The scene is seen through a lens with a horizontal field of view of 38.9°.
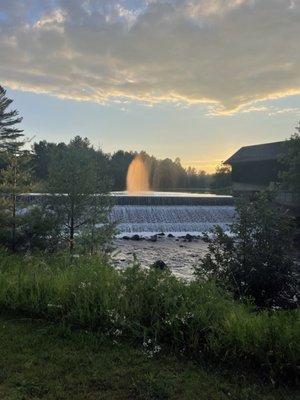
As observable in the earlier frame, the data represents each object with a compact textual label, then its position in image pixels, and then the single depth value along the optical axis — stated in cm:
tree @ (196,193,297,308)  720
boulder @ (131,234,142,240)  2246
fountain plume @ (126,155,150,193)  7981
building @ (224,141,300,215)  4031
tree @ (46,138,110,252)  1372
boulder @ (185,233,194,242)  2283
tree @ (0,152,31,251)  1080
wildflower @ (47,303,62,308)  499
